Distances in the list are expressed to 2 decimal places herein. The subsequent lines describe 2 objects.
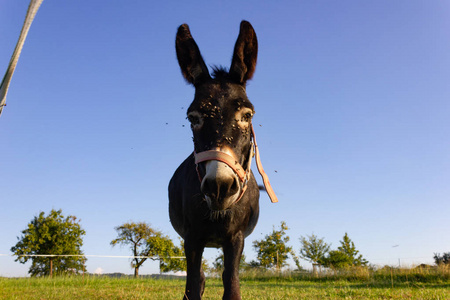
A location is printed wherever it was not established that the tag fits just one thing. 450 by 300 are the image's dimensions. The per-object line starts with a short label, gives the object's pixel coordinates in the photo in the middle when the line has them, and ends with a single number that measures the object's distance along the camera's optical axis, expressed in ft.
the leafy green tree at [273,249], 126.21
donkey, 10.16
